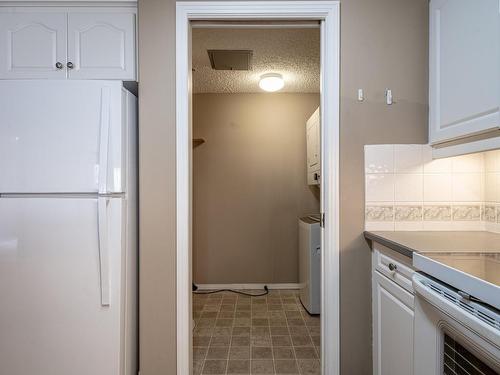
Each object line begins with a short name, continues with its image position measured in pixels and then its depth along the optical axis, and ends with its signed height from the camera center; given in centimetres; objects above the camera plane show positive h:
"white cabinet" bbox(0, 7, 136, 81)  155 +75
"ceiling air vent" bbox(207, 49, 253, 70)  251 +114
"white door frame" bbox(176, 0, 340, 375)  154 +24
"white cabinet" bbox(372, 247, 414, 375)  118 -64
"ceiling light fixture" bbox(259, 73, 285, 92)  293 +104
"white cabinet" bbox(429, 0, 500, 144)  111 +50
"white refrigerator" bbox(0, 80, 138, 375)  142 -27
